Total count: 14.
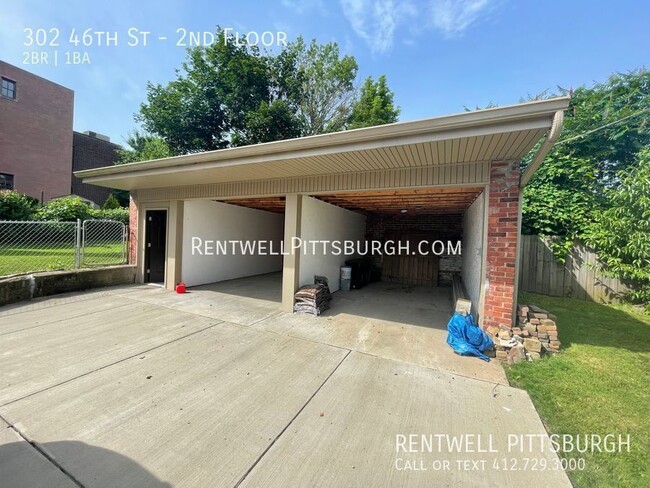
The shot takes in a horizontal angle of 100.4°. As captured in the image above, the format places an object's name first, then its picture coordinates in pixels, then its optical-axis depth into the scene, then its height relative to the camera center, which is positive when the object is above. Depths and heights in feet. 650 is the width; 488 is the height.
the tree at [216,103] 50.11 +25.74
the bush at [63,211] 33.40 +2.98
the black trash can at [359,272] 25.96 -2.76
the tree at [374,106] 53.26 +28.22
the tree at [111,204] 54.71 +6.70
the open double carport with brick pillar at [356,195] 10.64 +3.49
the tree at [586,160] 23.30 +10.45
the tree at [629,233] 18.20 +1.50
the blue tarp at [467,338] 11.91 -4.05
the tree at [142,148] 56.24 +21.80
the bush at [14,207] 31.24 +3.03
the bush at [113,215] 39.01 +3.29
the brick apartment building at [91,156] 66.64 +20.87
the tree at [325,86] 56.59 +33.23
